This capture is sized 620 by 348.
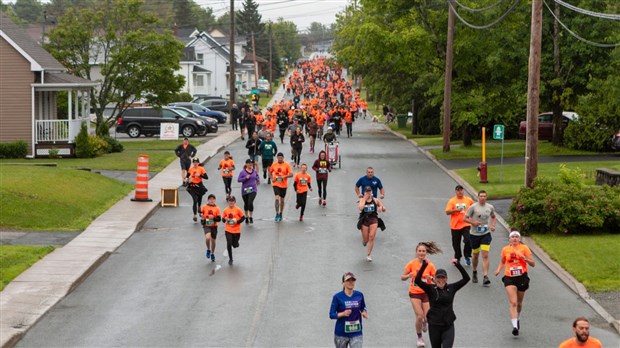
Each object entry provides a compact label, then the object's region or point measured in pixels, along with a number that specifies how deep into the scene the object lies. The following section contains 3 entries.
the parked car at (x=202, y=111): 68.34
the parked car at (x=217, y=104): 78.91
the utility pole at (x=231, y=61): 69.31
